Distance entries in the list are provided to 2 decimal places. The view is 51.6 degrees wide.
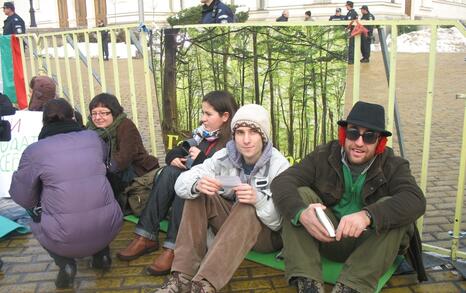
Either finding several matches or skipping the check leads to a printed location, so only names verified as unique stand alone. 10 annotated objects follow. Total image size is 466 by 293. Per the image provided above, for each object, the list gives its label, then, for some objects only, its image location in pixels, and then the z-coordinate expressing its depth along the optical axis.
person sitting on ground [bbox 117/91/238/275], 3.49
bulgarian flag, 7.69
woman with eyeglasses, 3.97
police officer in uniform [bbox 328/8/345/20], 19.94
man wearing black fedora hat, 2.60
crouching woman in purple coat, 3.02
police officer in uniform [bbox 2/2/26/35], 11.91
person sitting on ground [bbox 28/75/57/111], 5.27
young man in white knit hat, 2.82
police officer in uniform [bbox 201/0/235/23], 6.38
